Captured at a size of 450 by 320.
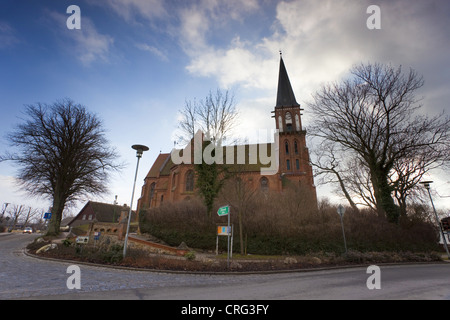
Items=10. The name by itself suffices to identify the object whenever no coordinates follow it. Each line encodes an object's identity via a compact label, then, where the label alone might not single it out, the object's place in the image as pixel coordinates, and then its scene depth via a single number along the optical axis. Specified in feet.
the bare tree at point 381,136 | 56.18
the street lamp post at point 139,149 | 38.17
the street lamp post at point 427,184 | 54.80
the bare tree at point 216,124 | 63.34
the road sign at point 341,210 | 42.22
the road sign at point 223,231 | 31.73
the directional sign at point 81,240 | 36.37
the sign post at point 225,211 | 30.04
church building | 102.89
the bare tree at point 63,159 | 68.03
